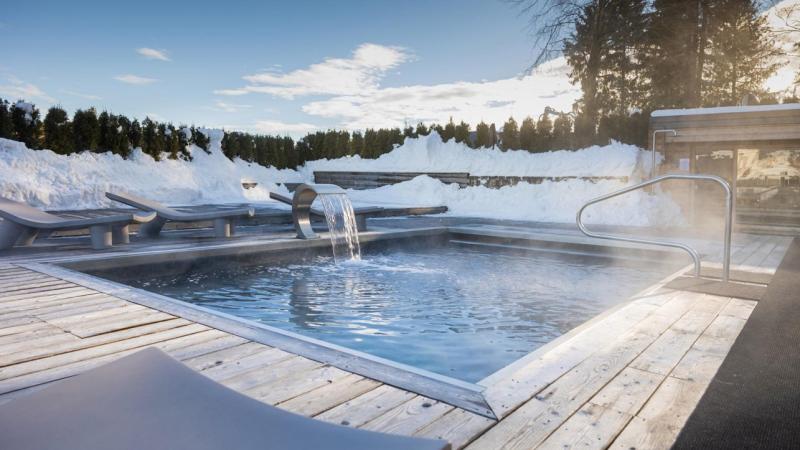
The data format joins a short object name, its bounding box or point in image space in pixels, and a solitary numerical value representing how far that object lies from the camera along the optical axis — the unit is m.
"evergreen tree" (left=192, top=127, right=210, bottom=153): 18.23
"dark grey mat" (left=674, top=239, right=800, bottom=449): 1.76
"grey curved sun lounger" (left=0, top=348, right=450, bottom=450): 1.20
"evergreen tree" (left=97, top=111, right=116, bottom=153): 15.24
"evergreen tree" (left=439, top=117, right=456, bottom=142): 20.11
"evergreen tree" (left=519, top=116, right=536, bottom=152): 18.09
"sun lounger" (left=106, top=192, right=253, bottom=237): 7.04
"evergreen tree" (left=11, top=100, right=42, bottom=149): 13.41
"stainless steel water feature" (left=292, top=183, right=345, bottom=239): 7.28
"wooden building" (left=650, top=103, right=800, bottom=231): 10.01
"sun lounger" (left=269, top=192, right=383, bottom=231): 8.77
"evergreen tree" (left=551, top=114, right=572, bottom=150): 17.53
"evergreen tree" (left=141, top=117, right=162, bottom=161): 16.27
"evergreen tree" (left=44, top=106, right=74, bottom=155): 14.11
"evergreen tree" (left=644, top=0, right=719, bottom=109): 18.98
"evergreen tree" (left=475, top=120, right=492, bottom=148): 19.13
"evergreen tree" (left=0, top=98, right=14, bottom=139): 13.13
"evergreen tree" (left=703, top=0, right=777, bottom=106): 20.11
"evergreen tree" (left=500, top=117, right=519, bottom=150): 18.50
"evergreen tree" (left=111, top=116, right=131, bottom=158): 15.55
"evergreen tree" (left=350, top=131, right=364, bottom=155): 21.73
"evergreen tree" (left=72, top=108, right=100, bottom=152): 14.79
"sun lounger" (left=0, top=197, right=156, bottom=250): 5.87
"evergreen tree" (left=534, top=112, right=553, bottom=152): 17.81
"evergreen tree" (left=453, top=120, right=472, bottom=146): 19.84
